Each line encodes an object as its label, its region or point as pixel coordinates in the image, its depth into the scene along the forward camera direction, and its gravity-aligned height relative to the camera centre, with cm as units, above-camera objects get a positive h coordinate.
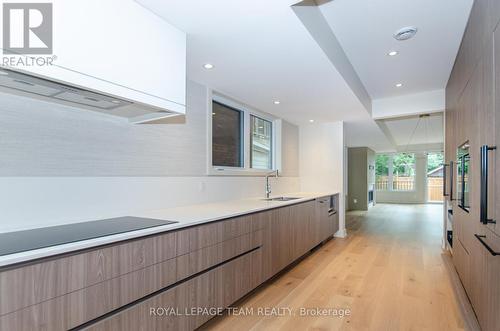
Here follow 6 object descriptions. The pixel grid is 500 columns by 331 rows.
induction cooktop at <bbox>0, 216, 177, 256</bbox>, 114 -33
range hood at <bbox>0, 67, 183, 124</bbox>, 125 +41
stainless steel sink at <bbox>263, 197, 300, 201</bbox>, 388 -42
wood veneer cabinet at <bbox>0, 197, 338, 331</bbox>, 108 -60
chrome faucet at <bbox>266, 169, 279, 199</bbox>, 379 -16
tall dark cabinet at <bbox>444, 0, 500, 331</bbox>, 157 +9
